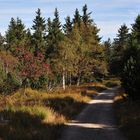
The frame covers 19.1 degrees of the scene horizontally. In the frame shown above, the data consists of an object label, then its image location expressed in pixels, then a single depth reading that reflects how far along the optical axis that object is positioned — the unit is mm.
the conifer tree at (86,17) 84725
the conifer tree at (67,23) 87906
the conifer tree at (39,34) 79812
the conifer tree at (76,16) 85094
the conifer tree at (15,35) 83812
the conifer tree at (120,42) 96750
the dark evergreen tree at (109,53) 116438
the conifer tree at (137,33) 40894
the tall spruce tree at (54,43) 62366
